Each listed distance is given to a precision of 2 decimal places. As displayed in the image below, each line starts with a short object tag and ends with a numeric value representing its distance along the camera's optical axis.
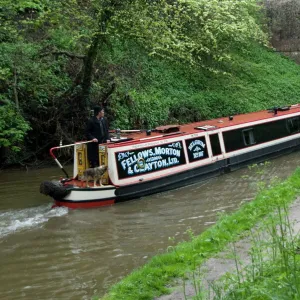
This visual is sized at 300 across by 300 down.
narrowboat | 10.78
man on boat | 11.16
